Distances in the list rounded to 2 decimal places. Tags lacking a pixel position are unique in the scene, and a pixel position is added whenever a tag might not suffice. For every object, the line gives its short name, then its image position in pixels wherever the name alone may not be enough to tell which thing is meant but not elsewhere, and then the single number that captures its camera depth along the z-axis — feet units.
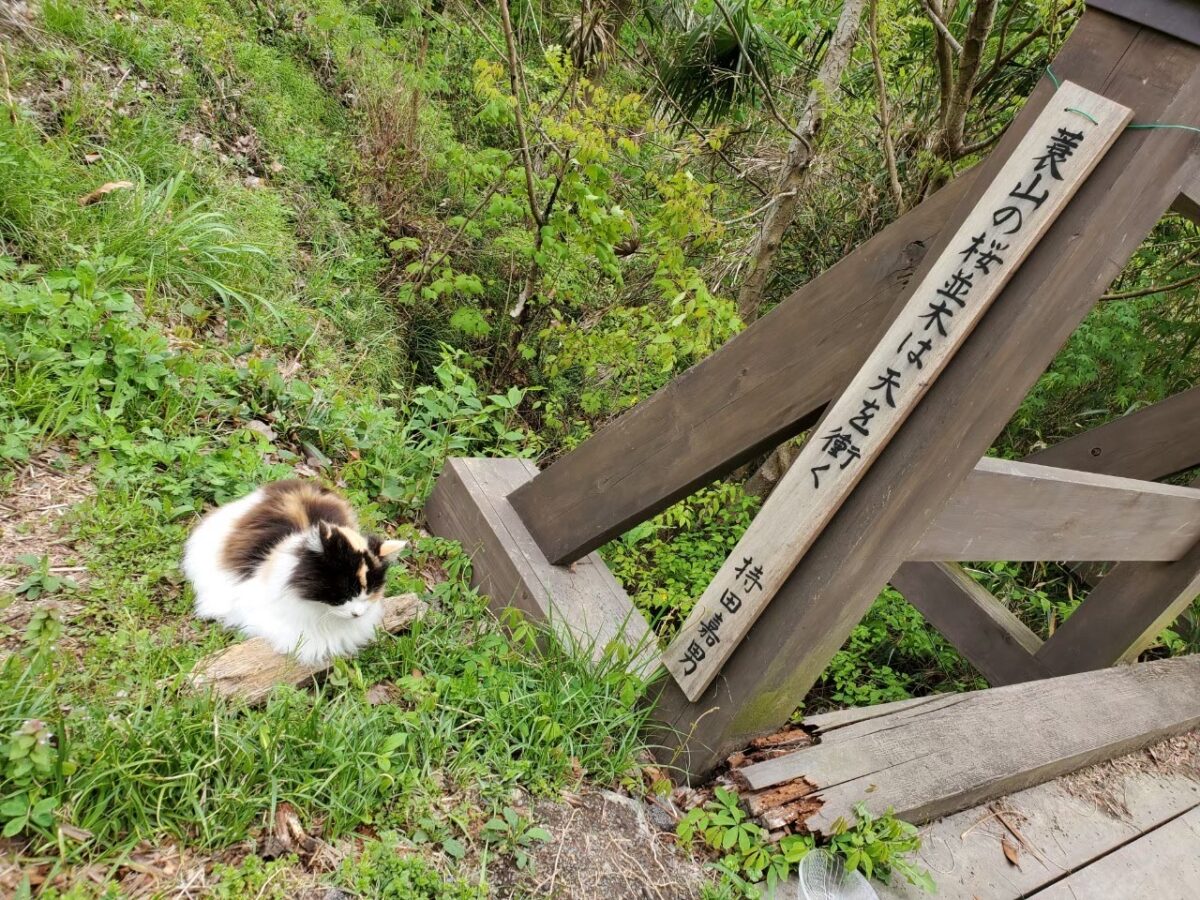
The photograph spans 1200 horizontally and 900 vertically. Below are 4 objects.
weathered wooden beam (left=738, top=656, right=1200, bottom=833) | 6.12
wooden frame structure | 4.75
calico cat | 6.25
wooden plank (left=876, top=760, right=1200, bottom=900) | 6.32
